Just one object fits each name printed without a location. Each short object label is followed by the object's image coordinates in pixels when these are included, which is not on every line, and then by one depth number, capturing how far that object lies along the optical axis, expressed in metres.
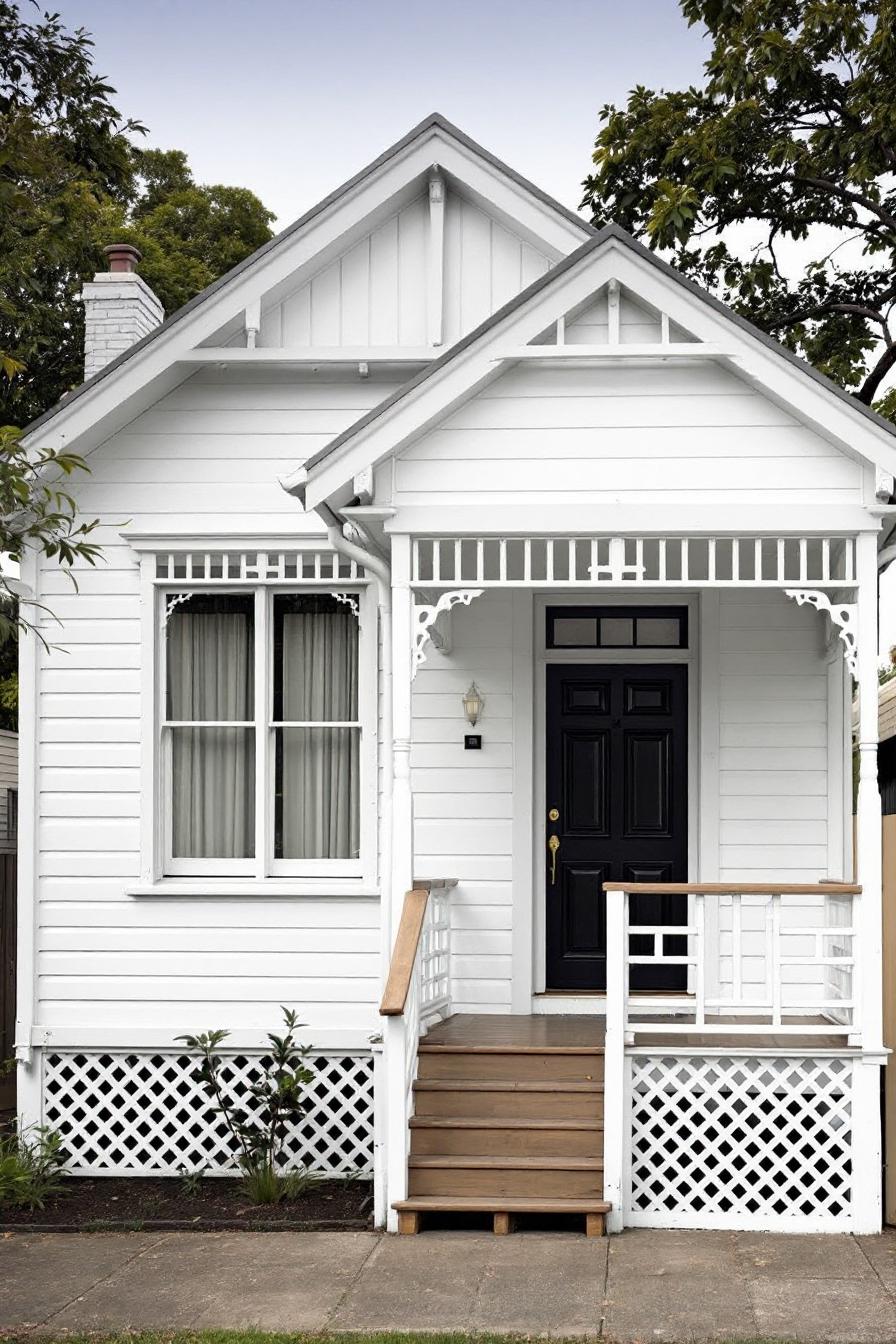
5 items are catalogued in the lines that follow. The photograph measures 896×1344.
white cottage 10.19
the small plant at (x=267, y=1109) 9.35
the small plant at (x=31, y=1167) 9.35
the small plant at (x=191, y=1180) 9.66
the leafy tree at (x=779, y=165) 14.77
